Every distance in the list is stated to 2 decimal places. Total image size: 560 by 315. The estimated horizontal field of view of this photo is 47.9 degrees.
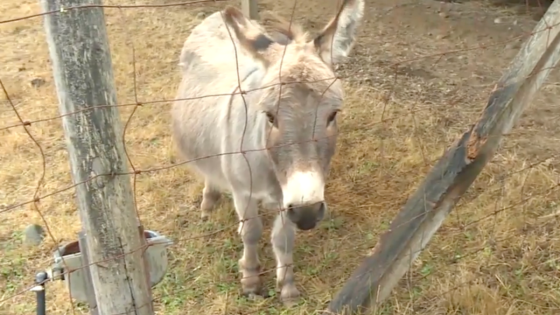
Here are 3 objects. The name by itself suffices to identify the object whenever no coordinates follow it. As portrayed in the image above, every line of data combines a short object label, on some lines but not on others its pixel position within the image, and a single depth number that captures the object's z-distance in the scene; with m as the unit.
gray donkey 2.46
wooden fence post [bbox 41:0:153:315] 1.67
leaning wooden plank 2.51
